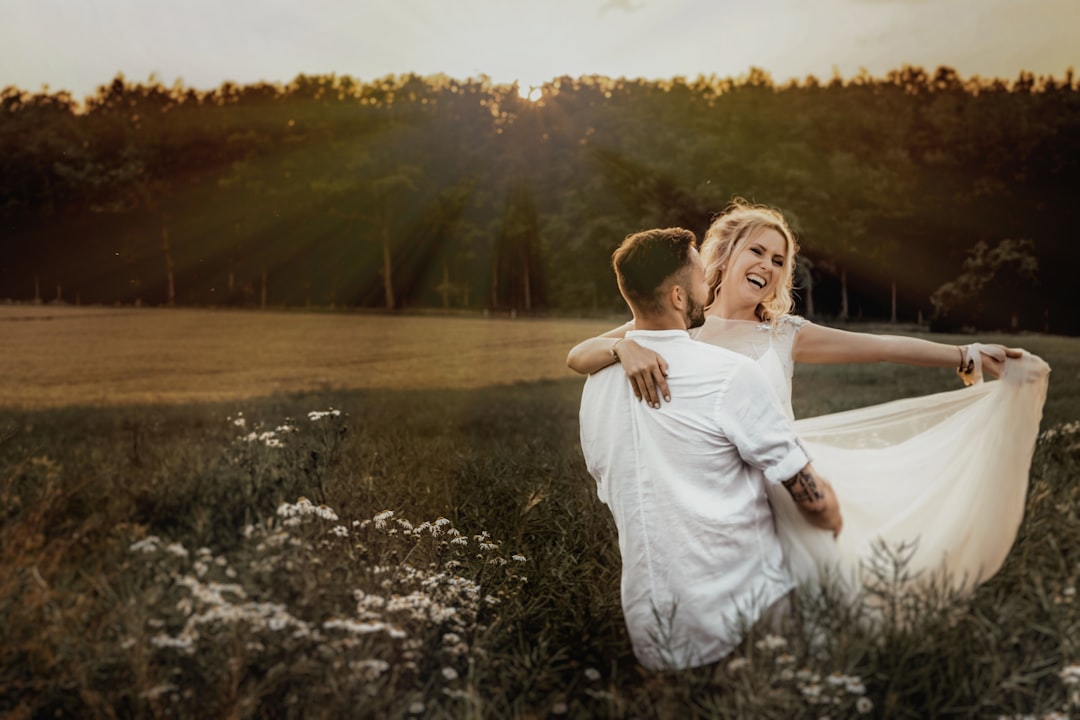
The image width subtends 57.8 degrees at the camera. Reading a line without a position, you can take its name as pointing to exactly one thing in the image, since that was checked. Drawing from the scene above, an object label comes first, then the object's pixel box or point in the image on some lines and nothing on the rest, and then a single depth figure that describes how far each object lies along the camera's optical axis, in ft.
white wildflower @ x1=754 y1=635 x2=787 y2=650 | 11.80
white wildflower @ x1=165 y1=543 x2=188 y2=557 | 12.35
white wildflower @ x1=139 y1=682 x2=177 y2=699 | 11.03
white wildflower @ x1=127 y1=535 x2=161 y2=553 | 12.53
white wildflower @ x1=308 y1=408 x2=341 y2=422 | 19.35
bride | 13.26
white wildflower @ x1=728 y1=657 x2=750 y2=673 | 11.70
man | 12.50
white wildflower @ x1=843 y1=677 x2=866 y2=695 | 10.89
